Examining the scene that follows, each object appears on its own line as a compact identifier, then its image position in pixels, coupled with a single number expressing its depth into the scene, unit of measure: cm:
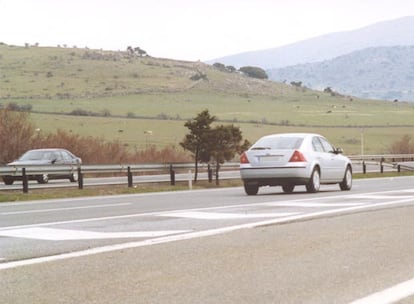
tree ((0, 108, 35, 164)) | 3869
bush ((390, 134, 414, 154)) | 6806
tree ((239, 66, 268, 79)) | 17400
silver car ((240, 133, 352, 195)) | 2116
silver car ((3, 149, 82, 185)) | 3020
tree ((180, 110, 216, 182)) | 3478
